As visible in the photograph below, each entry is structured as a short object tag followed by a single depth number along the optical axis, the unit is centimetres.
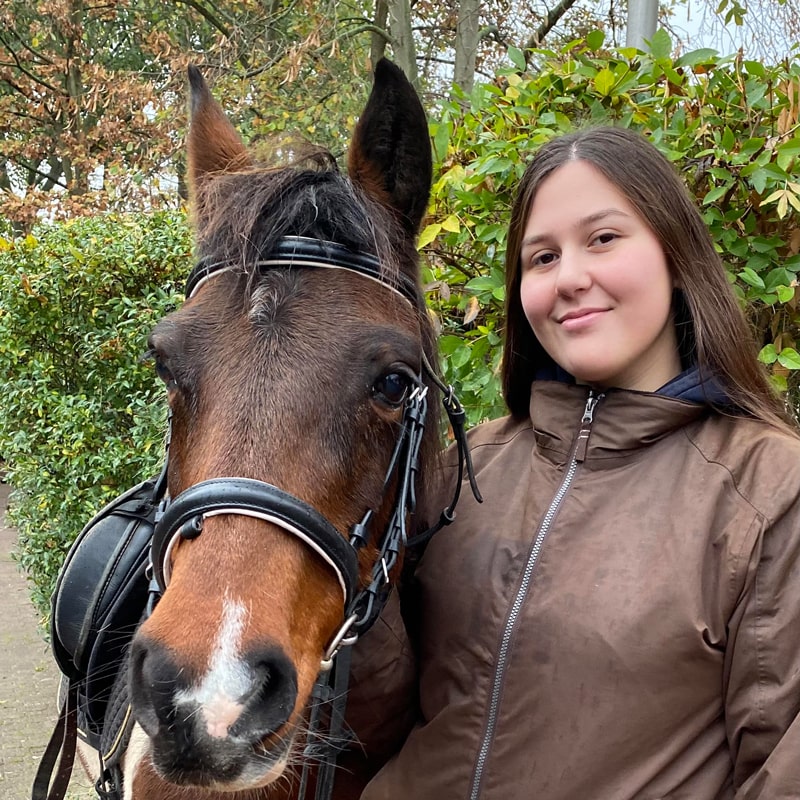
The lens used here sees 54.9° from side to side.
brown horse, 122
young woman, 143
